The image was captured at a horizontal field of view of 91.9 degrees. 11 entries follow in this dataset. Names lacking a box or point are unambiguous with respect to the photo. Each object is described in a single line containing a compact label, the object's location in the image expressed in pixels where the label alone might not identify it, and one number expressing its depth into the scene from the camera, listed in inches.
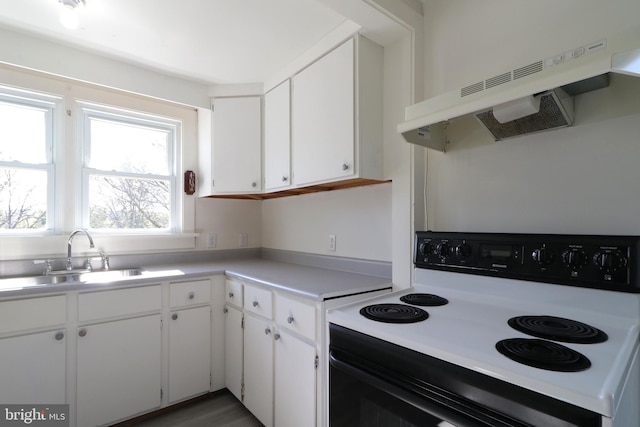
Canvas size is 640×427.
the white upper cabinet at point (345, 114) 62.7
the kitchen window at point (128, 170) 90.7
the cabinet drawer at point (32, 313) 59.7
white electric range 24.5
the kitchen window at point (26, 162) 79.6
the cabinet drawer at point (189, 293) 77.9
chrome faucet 80.7
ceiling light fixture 60.8
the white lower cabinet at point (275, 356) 56.9
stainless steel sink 66.3
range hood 31.2
